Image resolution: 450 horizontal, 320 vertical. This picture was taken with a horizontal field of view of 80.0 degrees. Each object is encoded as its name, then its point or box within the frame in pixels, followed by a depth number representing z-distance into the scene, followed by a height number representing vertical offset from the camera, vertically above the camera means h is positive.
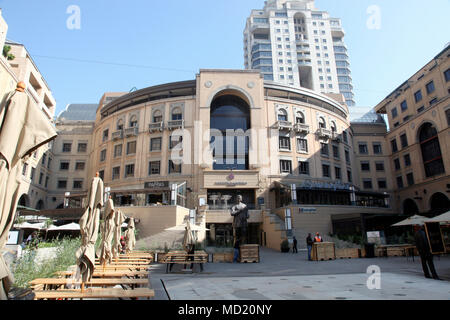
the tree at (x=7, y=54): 27.36 +18.33
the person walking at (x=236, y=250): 16.88 -1.14
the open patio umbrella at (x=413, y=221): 17.87 +0.51
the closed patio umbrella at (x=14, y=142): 3.05 +1.09
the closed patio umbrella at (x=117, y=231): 12.40 +0.11
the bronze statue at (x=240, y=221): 17.64 +0.67
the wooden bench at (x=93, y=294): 4.45 -1.00
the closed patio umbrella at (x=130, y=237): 16.44 -0.23
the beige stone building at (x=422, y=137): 35.62 +13.23
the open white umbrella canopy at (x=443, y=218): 11.83 +0.43
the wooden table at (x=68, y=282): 5.49 -1.02
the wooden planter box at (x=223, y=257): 17.33 -1.60
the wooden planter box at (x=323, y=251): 17.20 -1.37
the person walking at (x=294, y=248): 22.19 -1.41
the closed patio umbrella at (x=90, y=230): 5.82 +0.09
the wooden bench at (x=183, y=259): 12.20 -1.22
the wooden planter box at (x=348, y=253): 18.73 -1.62
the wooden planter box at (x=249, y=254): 16.41 -1.36
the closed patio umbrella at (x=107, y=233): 9.63 +0.02
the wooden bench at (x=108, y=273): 6.71 -1.00
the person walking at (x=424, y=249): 9.38 -0.72
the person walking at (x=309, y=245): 17.32 -0.93
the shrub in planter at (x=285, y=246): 23.05 -1.29
